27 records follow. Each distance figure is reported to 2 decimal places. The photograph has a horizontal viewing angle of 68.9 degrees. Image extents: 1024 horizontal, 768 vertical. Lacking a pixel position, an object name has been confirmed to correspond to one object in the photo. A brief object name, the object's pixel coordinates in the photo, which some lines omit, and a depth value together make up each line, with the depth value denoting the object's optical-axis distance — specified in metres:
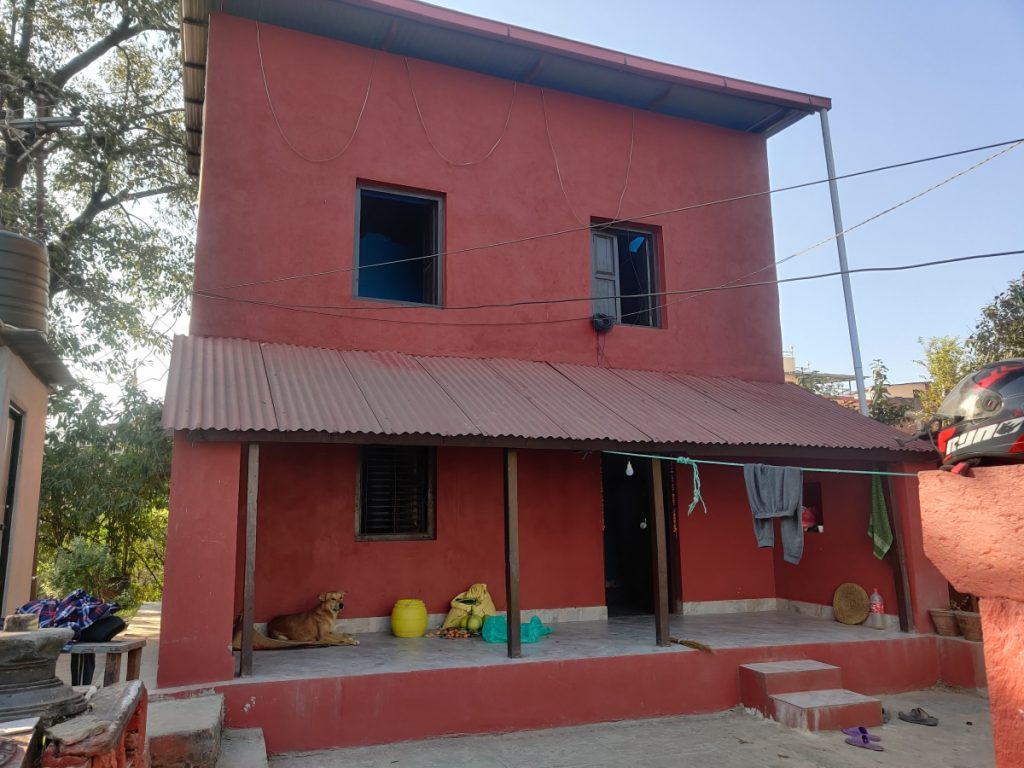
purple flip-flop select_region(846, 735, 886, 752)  6.86
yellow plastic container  8.77
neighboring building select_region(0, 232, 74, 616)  6.75
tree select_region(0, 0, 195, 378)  14.12
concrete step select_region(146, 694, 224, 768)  5.18
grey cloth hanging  8.26
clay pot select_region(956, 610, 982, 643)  8.78
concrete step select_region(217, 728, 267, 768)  5.52
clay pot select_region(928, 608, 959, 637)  9.11
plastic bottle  9.70
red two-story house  7.00
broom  8.09
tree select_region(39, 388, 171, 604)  14.24
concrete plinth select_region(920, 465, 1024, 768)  2.82
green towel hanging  9.68
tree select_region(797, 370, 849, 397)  25.81
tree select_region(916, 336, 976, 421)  21.39
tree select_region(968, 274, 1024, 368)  14.56
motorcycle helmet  2.86
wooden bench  5.32
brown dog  8.16
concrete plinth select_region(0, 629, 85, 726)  2.89
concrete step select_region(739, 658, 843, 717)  7.83
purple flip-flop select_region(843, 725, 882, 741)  7.12
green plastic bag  8.57
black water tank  6.98
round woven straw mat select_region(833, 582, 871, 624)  9.92
